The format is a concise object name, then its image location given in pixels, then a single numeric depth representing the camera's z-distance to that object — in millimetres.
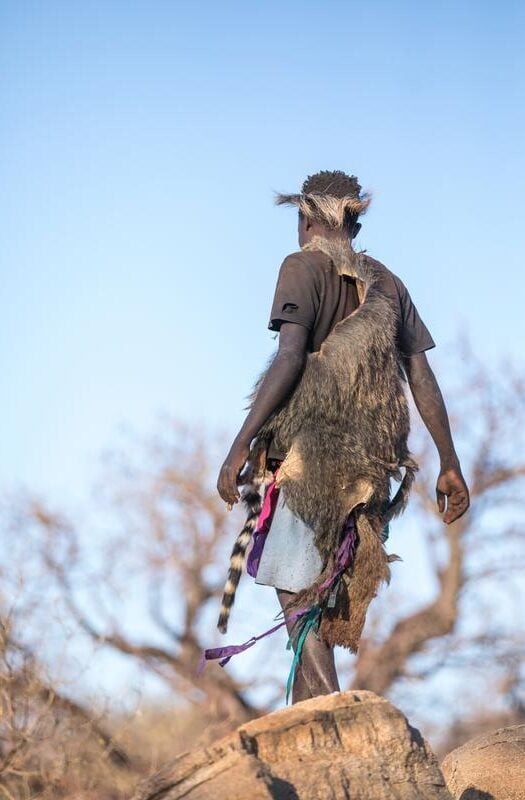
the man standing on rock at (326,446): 9641
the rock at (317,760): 7168
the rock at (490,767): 10672
